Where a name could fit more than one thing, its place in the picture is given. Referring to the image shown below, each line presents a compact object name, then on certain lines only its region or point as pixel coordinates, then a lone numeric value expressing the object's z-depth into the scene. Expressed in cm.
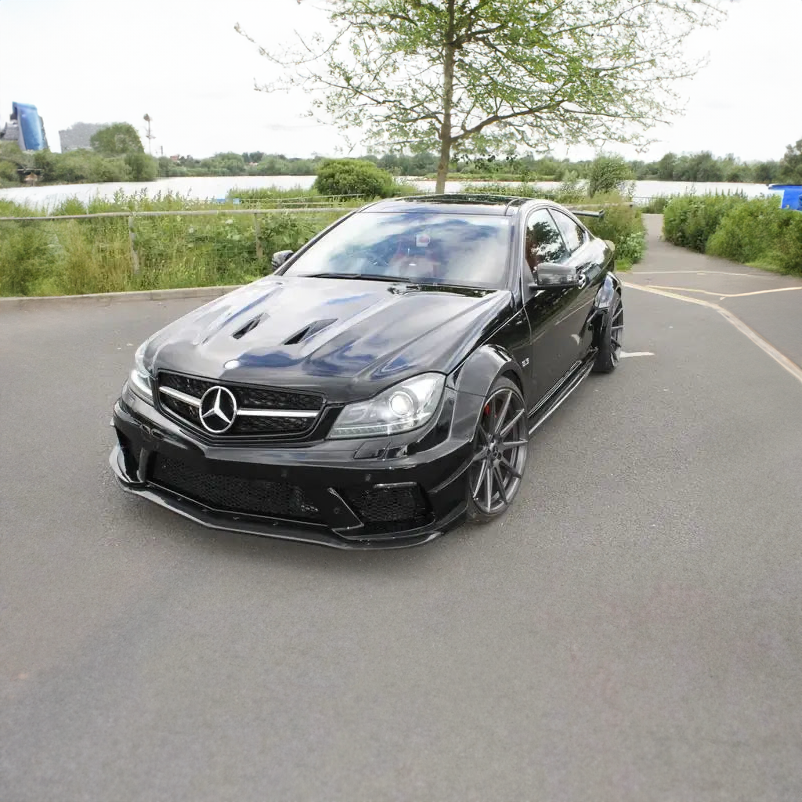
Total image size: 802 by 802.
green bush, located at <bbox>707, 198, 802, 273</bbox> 1284
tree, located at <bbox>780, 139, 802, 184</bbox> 4607
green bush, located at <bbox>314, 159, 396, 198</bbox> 2536
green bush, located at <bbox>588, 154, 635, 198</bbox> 2350
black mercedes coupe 319
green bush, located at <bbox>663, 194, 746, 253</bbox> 1755
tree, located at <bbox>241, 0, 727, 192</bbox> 1387
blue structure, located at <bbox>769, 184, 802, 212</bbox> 1740
